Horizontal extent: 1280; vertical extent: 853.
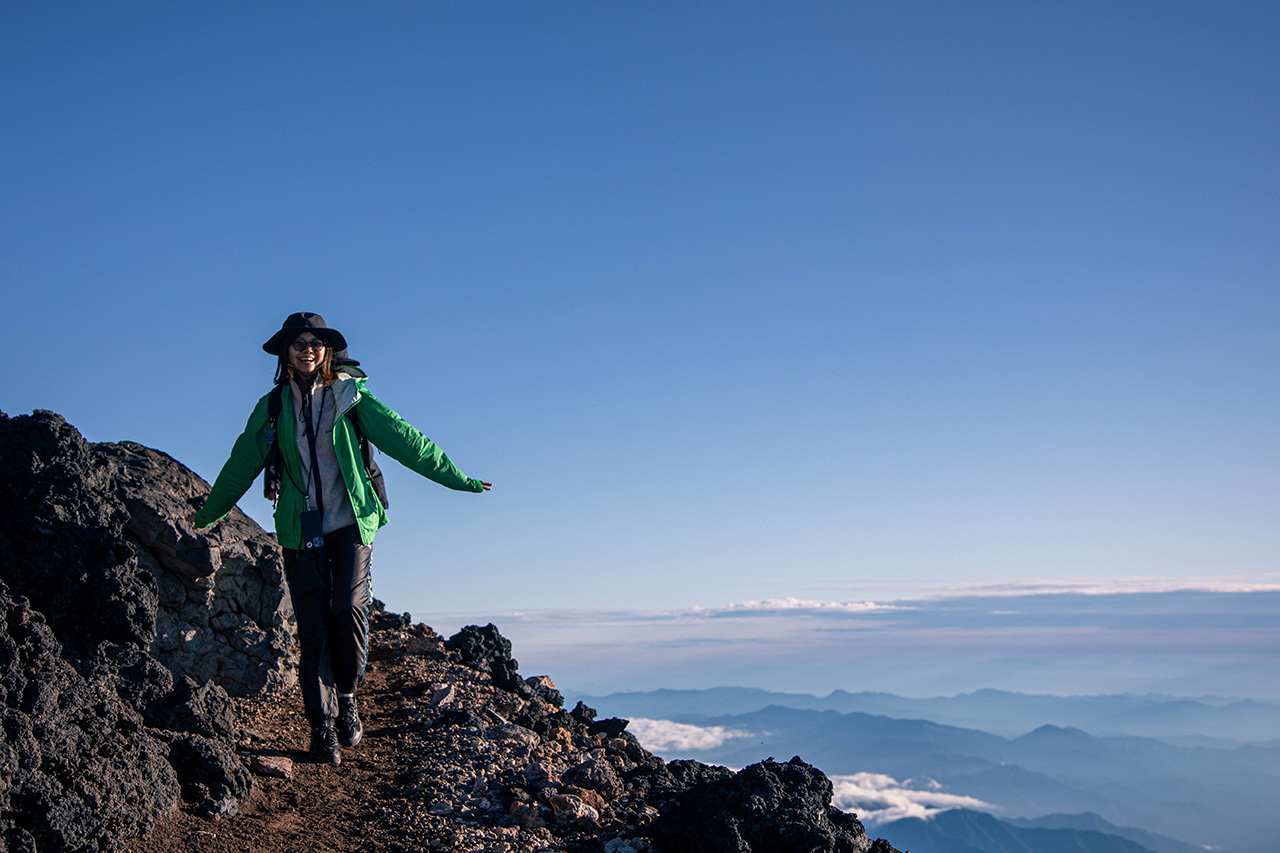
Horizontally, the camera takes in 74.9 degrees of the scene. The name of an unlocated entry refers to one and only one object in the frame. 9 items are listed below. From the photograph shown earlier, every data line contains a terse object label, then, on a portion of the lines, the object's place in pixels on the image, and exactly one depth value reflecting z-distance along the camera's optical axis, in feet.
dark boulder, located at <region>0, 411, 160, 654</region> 23.32
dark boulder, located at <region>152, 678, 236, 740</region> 22.31
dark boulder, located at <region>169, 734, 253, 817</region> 19.21
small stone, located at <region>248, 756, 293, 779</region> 21.55
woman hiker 21.98
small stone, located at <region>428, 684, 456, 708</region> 28.37
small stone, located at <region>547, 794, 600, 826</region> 20.71
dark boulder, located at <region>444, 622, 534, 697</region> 33.83
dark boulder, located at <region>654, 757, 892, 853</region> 20.33
